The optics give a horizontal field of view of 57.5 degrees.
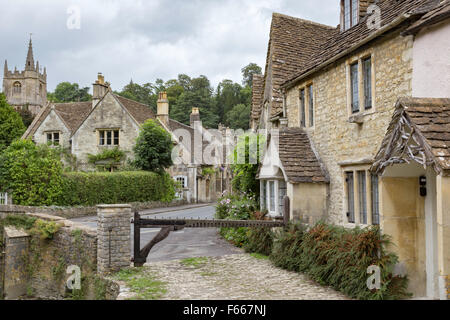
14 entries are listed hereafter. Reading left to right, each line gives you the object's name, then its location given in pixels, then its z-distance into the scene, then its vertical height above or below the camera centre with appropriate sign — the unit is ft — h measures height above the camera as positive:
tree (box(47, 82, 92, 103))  271.08 +58.73
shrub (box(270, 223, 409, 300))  25.12 -5.58
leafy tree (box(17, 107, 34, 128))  190.80 +30.14
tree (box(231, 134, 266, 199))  50.88 +2.48
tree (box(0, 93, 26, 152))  131.96 +18.17
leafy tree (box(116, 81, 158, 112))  262.88 +58.24
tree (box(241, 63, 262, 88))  309.83 +82.17
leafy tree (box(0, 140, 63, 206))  73.26 +0.84
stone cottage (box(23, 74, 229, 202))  110.42 +13.98
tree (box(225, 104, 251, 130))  228.22 +35.17
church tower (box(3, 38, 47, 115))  291.93 +69.27
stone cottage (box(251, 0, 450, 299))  22.72 +3.43
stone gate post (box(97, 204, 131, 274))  36.68 -5.30
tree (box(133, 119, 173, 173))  99.76 +7.97
